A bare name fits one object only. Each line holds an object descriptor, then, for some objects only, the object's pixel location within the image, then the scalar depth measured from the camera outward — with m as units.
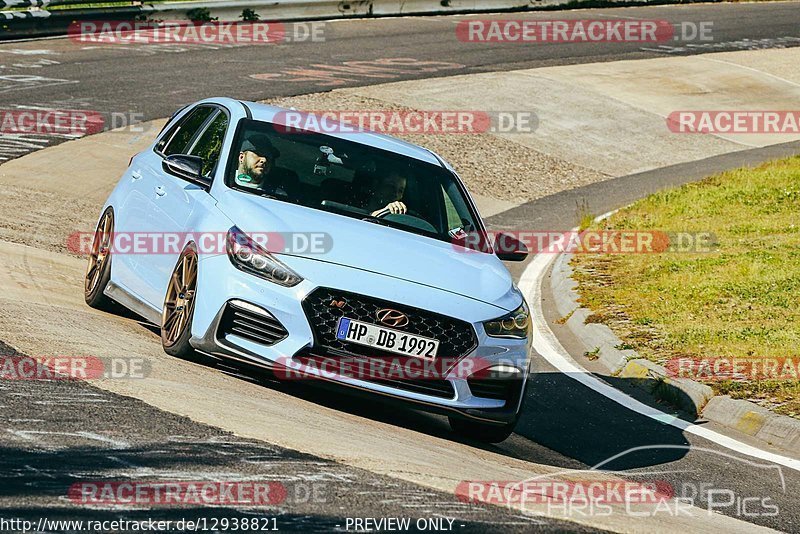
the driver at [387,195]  17.39
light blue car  14.78
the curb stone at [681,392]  18.50
